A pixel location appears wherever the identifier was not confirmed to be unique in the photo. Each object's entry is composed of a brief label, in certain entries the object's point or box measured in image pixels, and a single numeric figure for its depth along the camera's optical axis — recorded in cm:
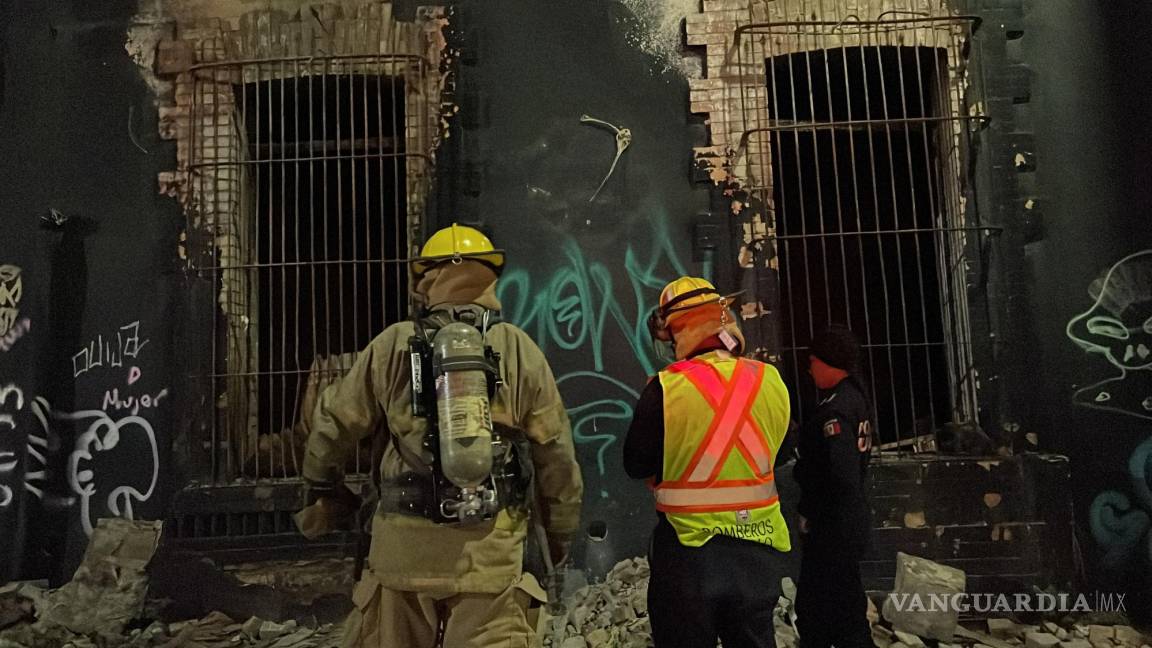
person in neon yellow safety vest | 270
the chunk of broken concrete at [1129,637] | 433
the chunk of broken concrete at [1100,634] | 434
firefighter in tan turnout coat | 257
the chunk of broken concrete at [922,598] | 434
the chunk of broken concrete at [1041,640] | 421
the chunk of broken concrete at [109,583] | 464
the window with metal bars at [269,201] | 488
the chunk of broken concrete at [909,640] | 421
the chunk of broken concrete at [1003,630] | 436
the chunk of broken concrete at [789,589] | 438
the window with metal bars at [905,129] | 480
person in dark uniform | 351
